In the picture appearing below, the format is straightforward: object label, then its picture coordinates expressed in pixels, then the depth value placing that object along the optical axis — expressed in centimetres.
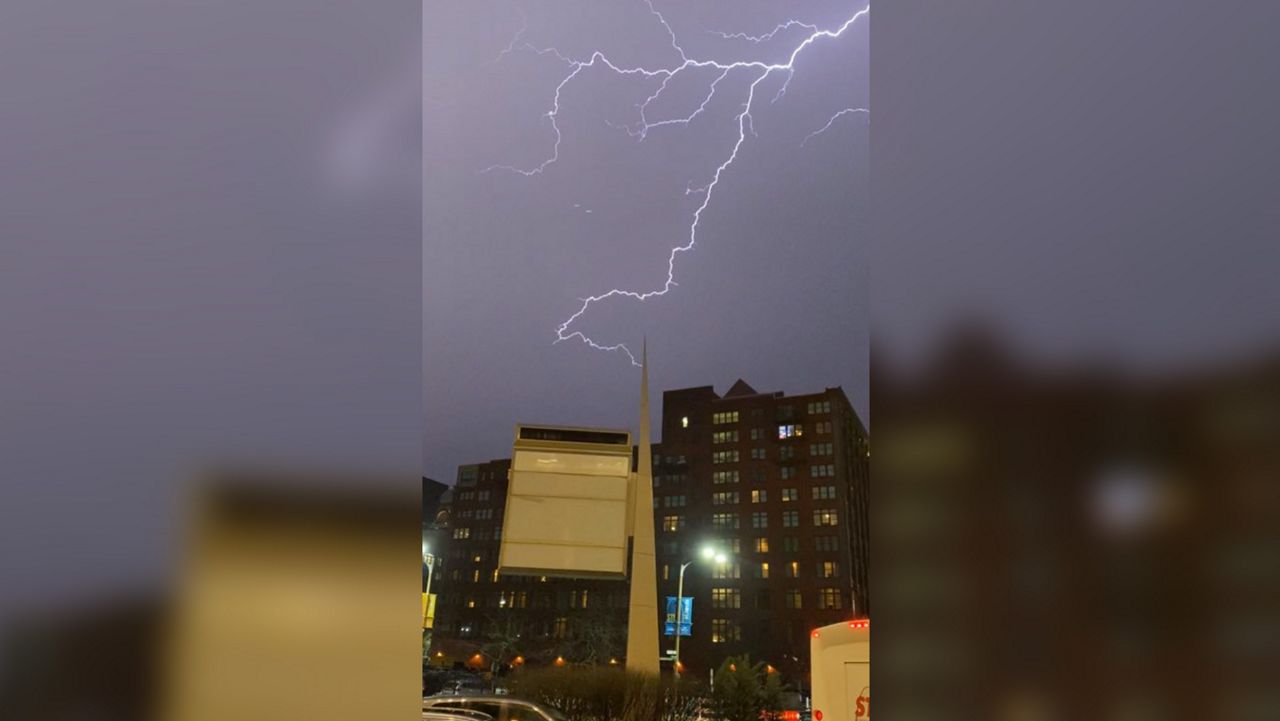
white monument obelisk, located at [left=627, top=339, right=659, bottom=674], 1076
